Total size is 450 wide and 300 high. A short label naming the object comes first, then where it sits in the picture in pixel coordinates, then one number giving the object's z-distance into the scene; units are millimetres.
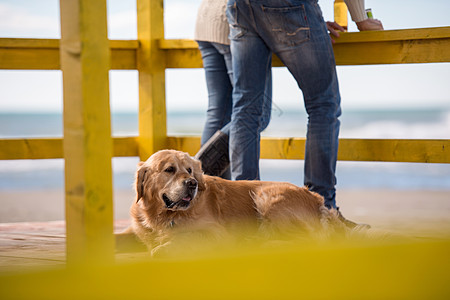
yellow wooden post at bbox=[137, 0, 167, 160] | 7602
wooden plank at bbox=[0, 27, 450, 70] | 6352
